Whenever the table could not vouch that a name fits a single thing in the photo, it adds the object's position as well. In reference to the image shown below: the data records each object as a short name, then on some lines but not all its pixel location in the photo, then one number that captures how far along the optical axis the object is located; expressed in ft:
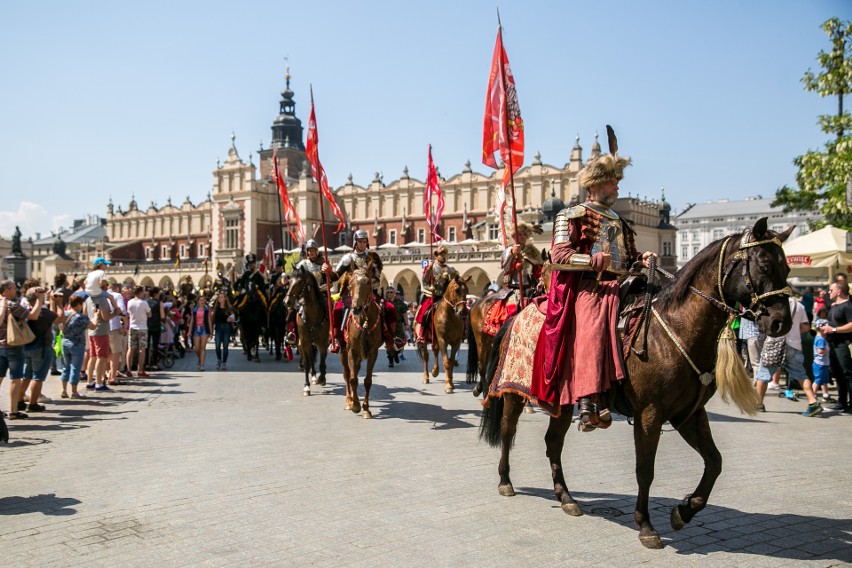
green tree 59.41
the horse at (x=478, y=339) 38.06
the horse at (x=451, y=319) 44.80
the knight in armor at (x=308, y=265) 46.42
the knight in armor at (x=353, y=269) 36.27
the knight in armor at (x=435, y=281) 46.85
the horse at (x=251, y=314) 67.77
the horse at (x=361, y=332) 33.76
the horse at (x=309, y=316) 42.09
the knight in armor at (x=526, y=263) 31.58
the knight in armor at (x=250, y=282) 69.14
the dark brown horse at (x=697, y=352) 15.72
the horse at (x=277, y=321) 65.31
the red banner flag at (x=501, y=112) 29.19
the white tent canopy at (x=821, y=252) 49.21
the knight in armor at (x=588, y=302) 17.22
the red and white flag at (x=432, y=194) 86.13
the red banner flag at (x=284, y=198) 74.24
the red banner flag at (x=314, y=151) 44.45
